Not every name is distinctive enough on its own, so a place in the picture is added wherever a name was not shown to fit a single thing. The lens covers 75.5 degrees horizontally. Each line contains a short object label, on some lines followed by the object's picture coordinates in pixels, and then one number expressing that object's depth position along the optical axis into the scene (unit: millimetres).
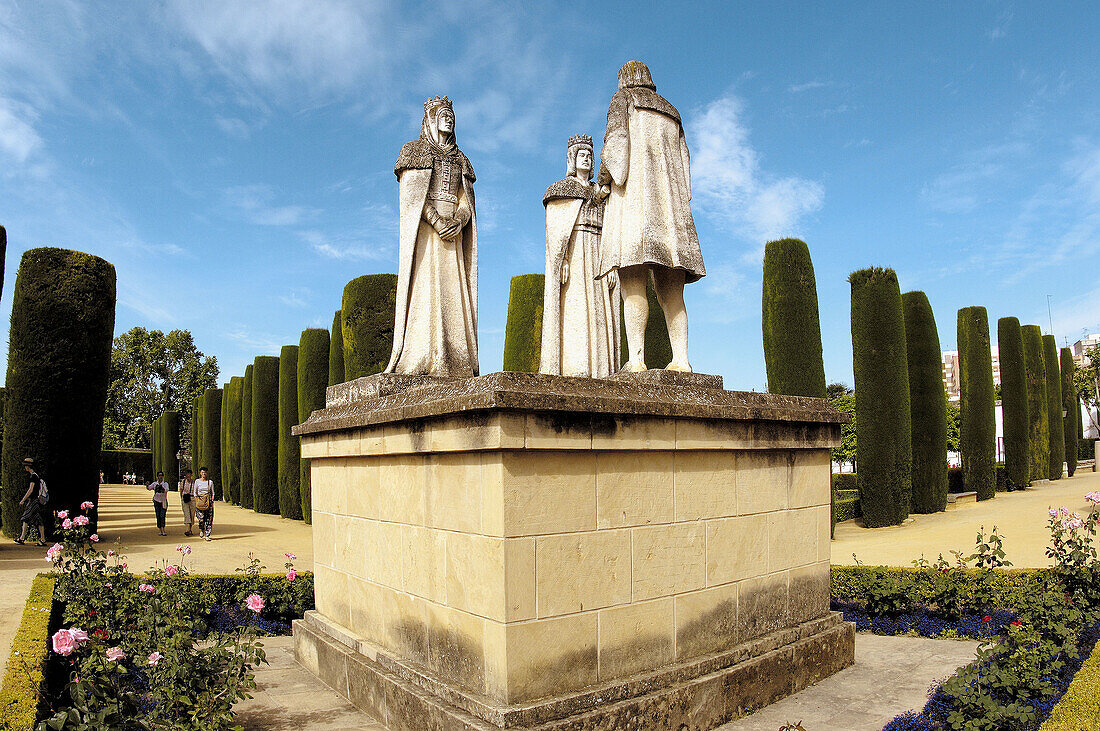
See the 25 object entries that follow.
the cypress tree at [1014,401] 24344
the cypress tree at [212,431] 31141
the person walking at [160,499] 16072
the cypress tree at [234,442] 27162
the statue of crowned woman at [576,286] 8531
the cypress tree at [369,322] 15031
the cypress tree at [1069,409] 33062
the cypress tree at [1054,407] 28047
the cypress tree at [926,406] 18812
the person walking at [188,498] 17047
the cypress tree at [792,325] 16812
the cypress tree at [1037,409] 26000
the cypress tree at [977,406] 21812
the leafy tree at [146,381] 54281
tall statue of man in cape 5324
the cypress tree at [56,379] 13562
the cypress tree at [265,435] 22609
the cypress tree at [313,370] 19844
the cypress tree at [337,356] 18062
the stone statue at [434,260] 5996
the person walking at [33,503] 12969
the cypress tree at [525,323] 16812
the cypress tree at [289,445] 19766
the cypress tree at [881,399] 17469
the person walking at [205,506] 15645
